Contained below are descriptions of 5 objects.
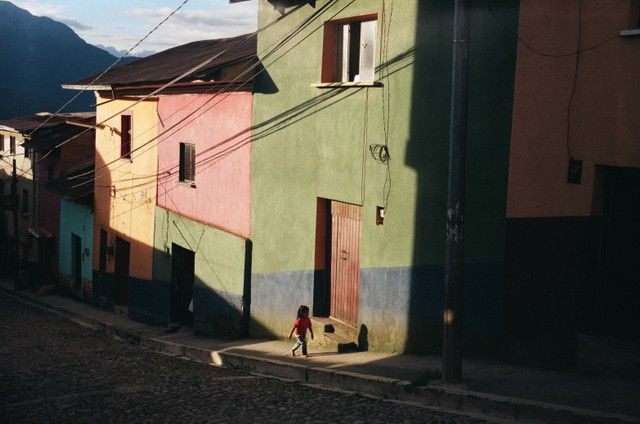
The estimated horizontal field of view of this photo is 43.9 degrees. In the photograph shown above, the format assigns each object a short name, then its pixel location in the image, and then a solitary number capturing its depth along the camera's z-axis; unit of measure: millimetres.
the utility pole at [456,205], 8992
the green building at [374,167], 10391
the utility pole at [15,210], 34094
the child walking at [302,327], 12602
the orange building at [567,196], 9539
